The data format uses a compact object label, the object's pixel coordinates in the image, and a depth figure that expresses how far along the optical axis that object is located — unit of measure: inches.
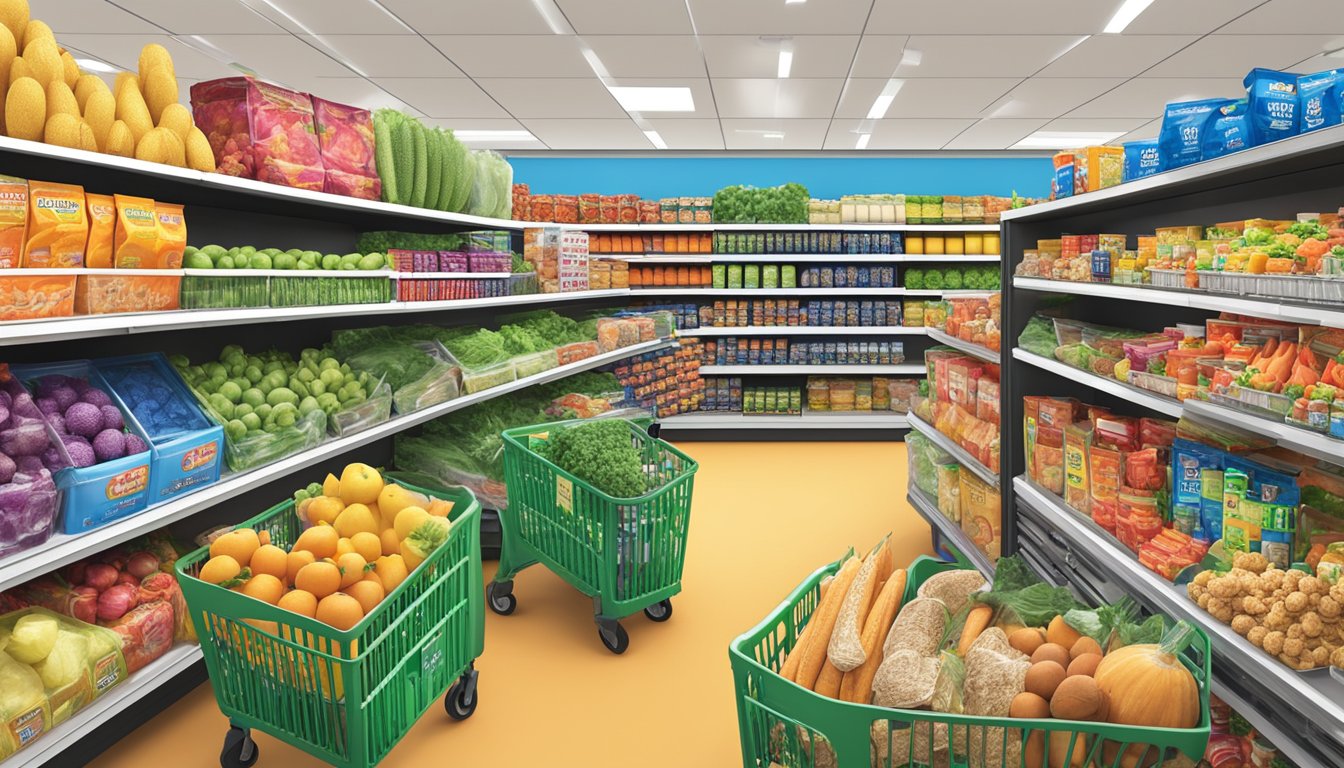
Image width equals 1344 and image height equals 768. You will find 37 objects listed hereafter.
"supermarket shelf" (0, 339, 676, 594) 79.9
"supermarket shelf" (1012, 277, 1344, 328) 65.8
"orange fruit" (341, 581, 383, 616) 85.3
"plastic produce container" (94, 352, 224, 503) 98.6
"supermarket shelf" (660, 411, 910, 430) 292.0
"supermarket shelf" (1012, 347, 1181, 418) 88.6
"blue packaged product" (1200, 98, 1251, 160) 81.2
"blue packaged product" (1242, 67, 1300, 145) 77.4
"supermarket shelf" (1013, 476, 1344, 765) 59.9
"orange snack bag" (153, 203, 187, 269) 100.7
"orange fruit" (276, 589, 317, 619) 82.8
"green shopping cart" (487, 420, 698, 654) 122.6
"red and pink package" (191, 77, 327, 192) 121.2
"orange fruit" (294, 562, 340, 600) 85.4
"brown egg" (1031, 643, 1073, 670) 56.3
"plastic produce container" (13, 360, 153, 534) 86.5
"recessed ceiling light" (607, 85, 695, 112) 279.1
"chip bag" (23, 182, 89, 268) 84.1
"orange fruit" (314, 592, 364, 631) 82.0
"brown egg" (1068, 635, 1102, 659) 57.4
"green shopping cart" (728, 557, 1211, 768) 49.3
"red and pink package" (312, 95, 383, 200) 138.6
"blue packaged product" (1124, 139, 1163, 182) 98.1
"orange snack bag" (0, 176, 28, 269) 80.9
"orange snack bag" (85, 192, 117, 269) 91.4
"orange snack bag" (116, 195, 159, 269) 94.7
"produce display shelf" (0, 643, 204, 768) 80.3
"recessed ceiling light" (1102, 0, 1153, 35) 194.1
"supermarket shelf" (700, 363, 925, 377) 301.1
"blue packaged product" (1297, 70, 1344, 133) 70.7
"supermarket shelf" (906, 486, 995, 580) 137.6
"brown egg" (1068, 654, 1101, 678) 54.2
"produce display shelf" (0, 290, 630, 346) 80.6
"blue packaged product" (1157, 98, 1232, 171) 86.5
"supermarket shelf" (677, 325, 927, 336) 300.0
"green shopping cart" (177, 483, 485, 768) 81.3
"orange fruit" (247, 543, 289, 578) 87.3
